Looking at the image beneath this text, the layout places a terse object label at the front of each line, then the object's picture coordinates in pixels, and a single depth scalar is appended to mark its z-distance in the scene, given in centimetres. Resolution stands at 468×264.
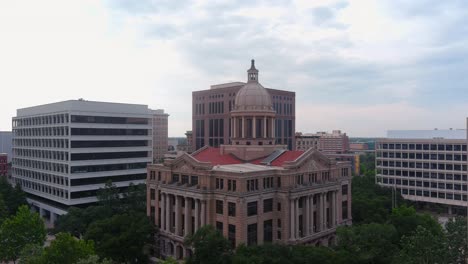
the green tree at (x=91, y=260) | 3878
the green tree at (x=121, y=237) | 5916
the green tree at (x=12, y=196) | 9594
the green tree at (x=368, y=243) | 5150
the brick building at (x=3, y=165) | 13825
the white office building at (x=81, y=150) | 9169
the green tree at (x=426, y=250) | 4178
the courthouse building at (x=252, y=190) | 6062
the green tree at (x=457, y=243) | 4282
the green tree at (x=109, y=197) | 8525
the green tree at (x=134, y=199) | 8675
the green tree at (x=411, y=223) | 6644
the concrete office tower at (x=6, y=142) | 16400
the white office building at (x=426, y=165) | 10669
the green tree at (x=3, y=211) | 7811
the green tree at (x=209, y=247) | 4997
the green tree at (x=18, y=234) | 5569
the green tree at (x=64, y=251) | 4338
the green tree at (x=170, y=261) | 4007
